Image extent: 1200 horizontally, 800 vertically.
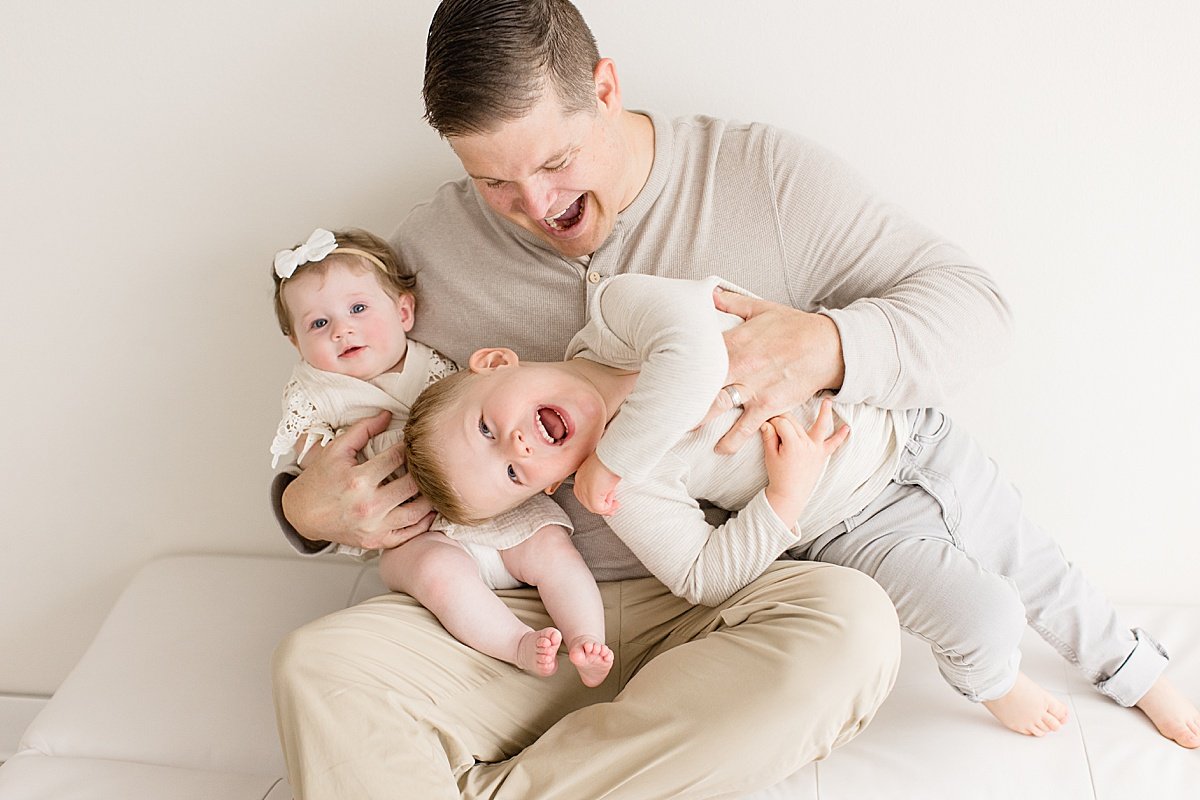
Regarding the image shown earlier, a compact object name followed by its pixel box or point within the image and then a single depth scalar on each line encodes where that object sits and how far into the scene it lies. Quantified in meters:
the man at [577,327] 1.32
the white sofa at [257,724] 1.46
